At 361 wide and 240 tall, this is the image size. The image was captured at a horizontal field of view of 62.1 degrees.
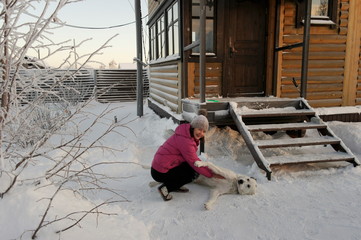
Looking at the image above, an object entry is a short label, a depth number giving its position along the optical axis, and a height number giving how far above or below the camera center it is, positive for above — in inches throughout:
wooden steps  183.5 -36.9
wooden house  272.8 +23.1
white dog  149.6 -54.8
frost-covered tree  81.7 -3.3
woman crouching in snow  144.9 -41.1
